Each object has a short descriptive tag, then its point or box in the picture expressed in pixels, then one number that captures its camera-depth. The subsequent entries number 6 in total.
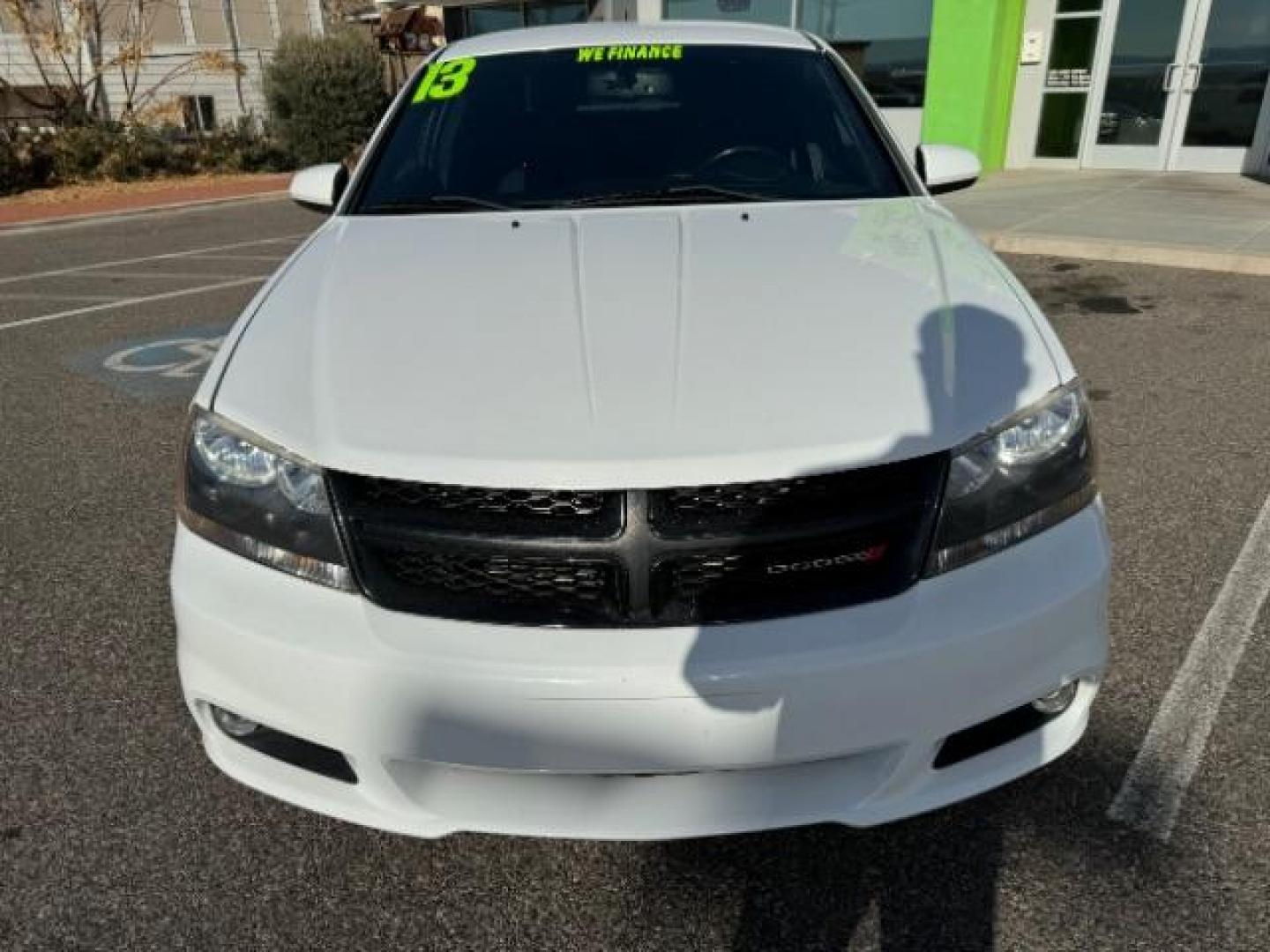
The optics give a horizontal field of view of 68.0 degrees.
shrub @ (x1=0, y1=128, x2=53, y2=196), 14.67
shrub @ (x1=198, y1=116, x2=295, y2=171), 17.75
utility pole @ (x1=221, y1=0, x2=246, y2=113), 33.16
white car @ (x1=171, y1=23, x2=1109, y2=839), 1.48
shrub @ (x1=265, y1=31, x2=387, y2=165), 17.58
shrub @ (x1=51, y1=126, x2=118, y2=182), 15.42
